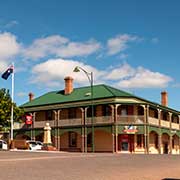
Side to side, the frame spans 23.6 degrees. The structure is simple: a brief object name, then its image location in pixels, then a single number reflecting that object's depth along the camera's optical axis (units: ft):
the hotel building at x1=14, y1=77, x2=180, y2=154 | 171.53
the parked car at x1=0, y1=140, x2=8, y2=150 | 151.10
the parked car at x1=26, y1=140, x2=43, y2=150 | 153.64
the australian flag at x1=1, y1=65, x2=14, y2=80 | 157.77
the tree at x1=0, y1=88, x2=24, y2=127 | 169.94
